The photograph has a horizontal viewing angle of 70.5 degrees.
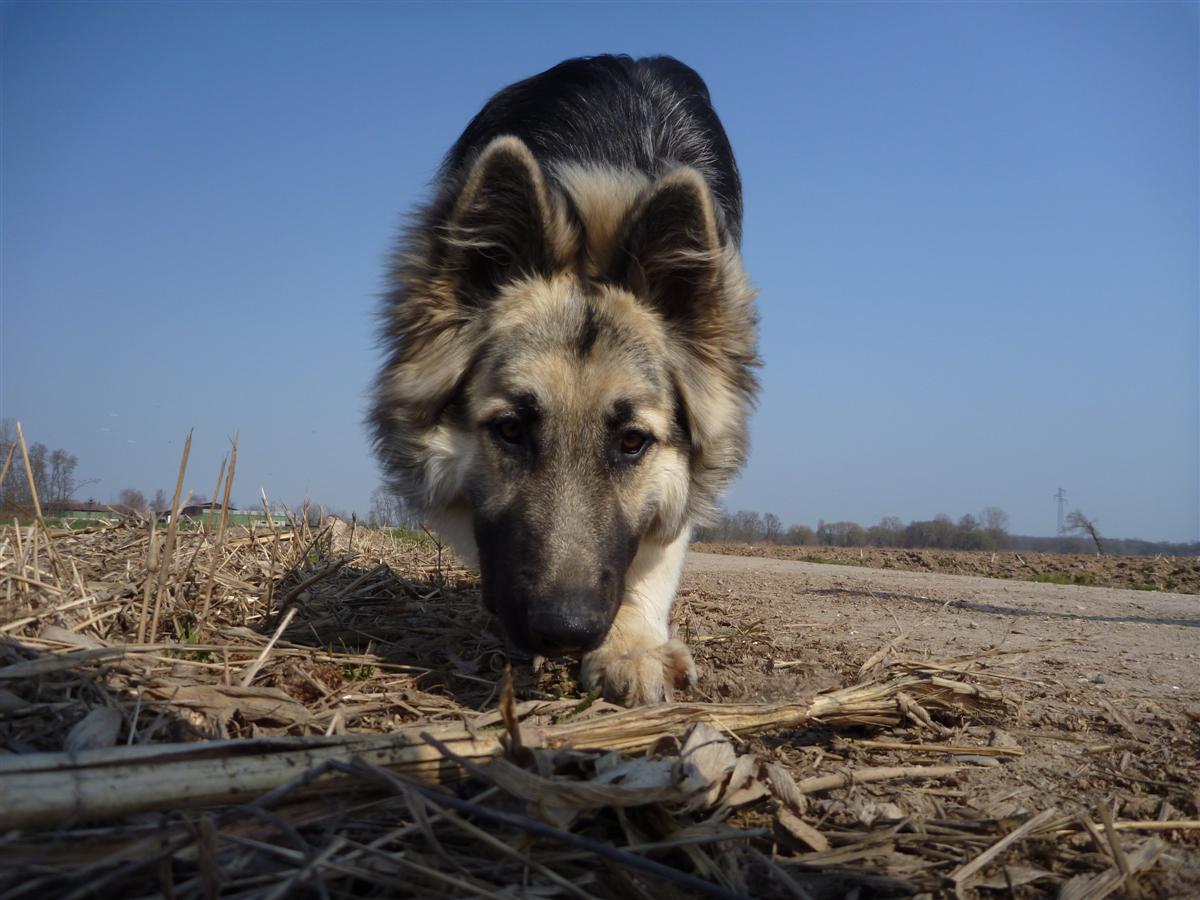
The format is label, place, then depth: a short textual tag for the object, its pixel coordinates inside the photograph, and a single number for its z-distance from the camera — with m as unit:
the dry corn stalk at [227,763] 0.22
